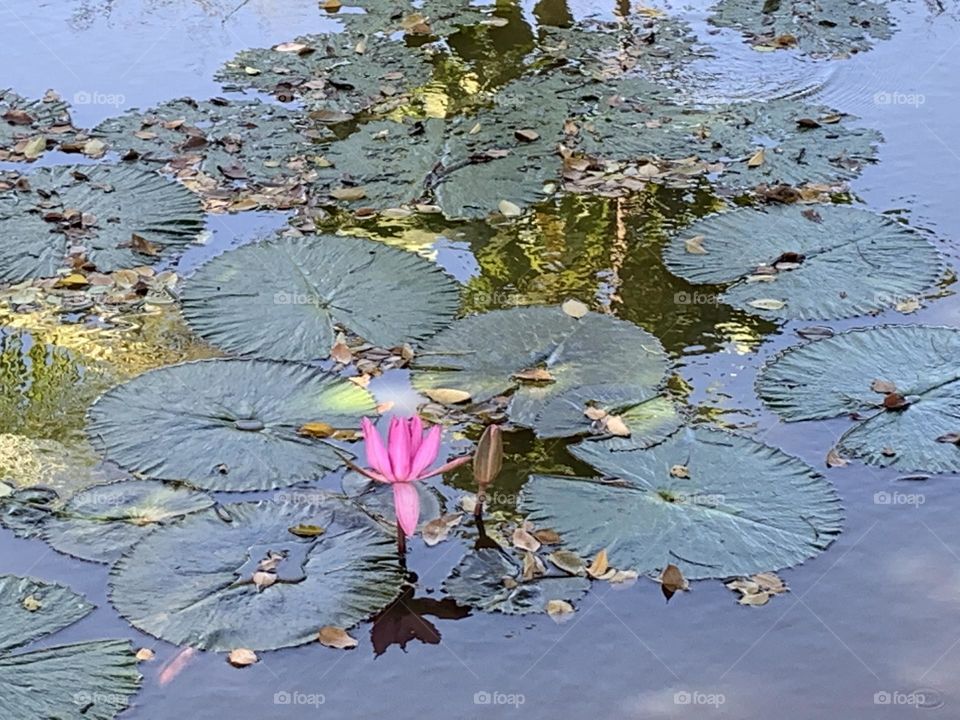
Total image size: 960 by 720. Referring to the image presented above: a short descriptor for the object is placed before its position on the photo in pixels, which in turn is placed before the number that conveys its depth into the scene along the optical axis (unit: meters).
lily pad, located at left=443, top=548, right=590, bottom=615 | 2.58
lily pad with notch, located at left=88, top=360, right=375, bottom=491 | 2.92
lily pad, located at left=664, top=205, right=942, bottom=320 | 3.57
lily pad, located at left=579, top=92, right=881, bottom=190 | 4.27
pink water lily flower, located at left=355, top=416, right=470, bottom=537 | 2.59
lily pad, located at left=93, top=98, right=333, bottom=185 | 4.38
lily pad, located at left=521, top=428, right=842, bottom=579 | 2.67
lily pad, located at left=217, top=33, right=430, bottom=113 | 4.87
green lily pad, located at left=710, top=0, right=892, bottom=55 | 5.24
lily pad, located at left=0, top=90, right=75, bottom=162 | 4.51
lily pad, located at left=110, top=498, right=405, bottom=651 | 2.49
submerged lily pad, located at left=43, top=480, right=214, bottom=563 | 2.71
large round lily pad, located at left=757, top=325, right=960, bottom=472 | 2.98
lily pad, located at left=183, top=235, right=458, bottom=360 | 3.43
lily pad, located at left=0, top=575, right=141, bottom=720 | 2.30
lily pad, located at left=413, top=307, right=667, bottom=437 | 3.13
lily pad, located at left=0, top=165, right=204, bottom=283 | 3.83
